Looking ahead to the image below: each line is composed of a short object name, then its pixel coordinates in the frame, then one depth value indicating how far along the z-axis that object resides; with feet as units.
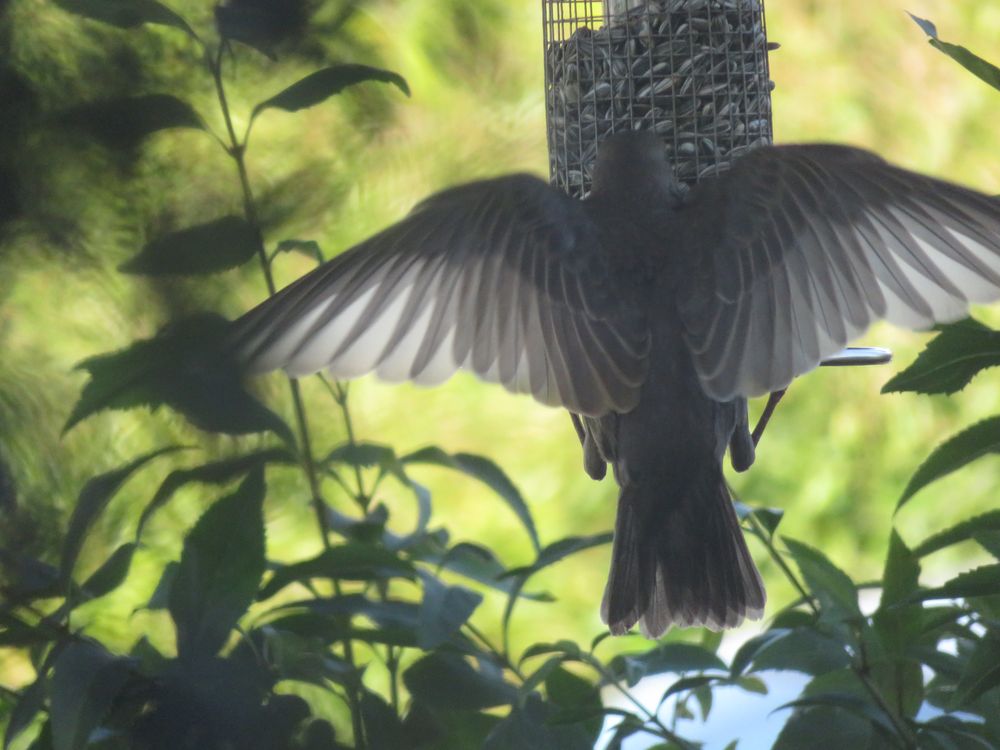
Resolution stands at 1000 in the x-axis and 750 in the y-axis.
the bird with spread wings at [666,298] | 17.06
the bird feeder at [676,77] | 17.40
